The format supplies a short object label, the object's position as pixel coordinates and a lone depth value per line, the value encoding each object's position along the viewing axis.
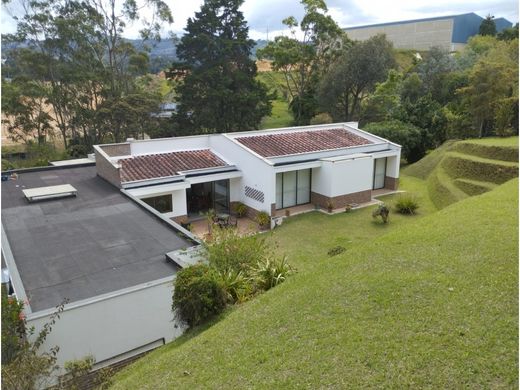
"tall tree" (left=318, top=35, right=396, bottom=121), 43.19
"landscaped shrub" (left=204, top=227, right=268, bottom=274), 10.79
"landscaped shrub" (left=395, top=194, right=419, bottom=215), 23.27
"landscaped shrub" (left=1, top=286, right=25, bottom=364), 7.34
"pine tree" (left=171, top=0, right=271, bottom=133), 39.34
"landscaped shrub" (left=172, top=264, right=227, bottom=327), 9.21
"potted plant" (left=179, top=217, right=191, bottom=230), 21.73
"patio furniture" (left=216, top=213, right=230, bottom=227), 21.49
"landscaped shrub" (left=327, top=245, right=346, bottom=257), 15.95
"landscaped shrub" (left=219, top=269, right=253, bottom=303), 10.30
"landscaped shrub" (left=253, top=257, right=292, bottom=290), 11.06
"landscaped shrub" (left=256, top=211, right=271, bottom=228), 22.38
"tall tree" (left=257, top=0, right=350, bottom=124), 46.97
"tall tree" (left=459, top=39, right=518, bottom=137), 30.20
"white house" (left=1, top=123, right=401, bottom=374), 9.78
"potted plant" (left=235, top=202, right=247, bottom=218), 24.15
